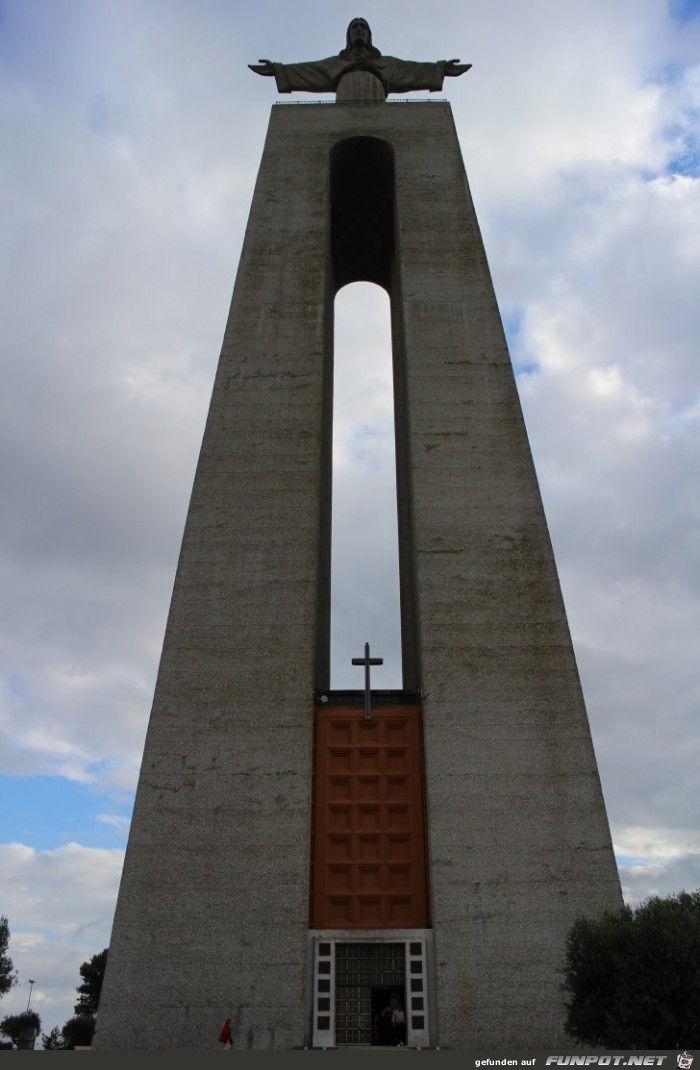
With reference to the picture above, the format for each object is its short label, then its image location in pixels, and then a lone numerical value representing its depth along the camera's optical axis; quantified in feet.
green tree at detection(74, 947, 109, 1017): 125.18
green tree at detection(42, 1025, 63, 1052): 115.35
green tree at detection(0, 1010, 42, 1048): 127.95
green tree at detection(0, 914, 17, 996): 113.60
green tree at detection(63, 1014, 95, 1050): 108.68
